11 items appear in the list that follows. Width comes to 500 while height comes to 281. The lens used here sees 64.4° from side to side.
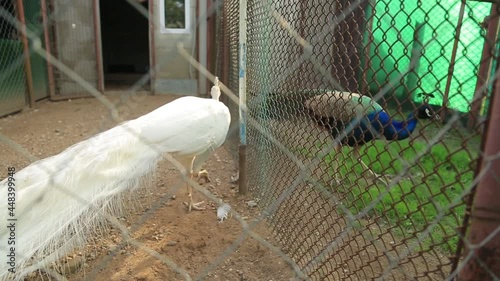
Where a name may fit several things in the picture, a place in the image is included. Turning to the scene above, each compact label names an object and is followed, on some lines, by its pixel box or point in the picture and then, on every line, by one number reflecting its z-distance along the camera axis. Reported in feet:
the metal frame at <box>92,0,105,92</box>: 24.25
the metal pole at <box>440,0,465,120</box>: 3.58
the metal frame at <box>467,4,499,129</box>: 3.21
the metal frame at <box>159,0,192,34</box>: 24.72
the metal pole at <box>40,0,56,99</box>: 21.45
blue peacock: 5.32
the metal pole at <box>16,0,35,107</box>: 18.52
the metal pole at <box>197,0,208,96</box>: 24.23
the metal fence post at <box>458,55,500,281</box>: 3.04
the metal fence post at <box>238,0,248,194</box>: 8.97
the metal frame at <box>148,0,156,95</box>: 24.76
